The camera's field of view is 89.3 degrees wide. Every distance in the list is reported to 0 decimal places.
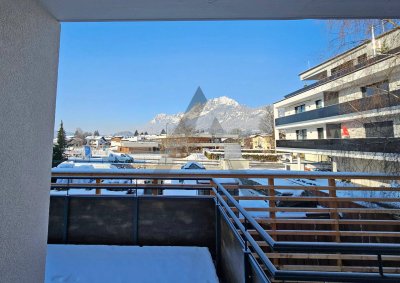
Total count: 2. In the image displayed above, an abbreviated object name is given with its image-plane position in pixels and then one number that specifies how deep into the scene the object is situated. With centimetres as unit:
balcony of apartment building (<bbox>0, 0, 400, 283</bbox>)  91
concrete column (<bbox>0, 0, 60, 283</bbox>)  86
